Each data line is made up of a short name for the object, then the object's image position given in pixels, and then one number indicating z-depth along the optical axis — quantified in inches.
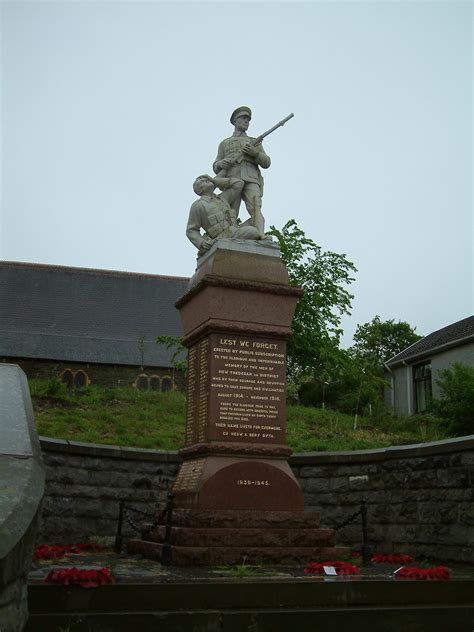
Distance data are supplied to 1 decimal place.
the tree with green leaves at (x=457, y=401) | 792.9
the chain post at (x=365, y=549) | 318.0
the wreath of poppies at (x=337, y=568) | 267.7
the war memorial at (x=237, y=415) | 306.2
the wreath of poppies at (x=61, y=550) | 301.1
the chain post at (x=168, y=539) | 291.1
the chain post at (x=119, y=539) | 360.5
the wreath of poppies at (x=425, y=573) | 249.9
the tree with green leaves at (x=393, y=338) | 2112.5
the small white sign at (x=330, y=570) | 265.4
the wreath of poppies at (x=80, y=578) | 202.4
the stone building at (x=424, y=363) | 1189.1
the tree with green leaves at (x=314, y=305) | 982.4
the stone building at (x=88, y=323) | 1512.1
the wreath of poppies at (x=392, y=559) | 326.0
